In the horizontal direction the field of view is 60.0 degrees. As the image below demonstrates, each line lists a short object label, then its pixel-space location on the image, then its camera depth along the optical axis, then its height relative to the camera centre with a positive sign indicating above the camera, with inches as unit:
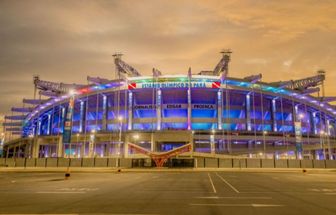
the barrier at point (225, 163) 2189.3 -68.3
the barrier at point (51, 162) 2251.5 -76.8
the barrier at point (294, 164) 2196.1 -70.0
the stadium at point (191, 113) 3097.9 +498.0
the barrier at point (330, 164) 2252.7 -68.8
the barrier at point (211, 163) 2207.9 -69.3
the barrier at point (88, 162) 2218.0 -72.5
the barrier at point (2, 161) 2433.8 -83.6
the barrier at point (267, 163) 2200.1 -65.0
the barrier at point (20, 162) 2348.7 -82.9
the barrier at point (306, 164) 2209.6 -69.5
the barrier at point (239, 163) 2188.7 -67.1
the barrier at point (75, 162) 2229.2 -74.1
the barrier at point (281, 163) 2193.7 -64.2
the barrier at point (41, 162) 2278.5 -78.4
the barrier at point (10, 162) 2398.9 -85.8
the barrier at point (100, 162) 2203.5 -71.0
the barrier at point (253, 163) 2198.6 -66.2
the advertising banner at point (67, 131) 1365.7 +98.5
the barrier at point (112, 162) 2188.6 -69.9
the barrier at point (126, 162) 2164.6 -68.3
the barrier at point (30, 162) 2310.5 -80.6
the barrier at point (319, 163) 2240.4 -65.9
